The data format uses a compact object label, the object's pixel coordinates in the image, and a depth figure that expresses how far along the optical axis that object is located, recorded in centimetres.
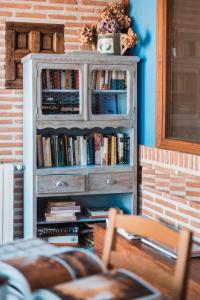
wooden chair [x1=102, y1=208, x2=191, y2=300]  155
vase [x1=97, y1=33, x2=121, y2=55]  437
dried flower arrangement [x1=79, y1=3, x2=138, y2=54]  439
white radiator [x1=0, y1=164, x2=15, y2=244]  441
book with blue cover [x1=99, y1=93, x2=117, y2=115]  445
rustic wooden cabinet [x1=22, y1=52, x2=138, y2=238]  421
